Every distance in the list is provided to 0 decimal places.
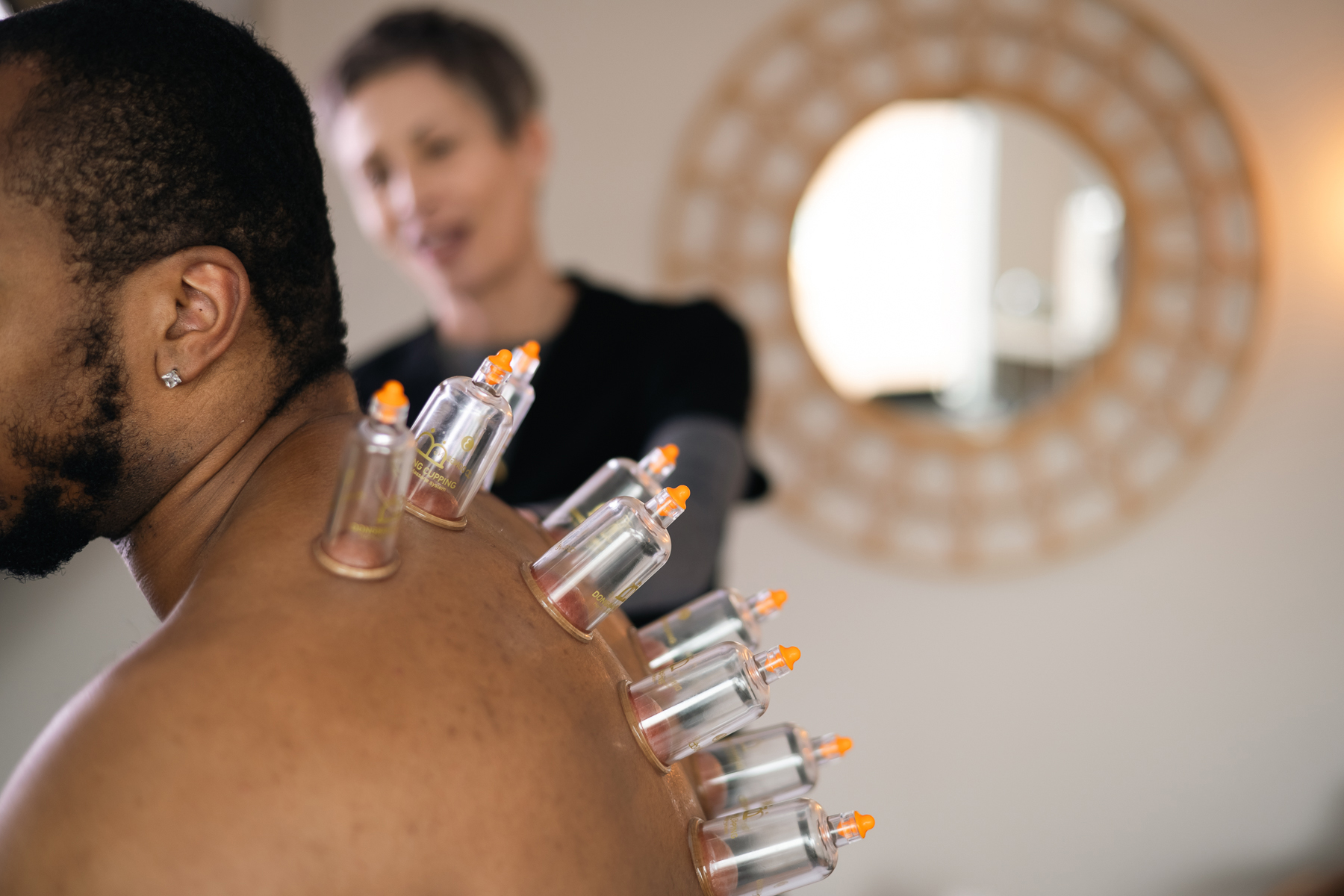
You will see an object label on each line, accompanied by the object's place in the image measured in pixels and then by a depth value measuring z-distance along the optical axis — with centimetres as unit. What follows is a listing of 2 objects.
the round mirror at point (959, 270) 262
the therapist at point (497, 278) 156
